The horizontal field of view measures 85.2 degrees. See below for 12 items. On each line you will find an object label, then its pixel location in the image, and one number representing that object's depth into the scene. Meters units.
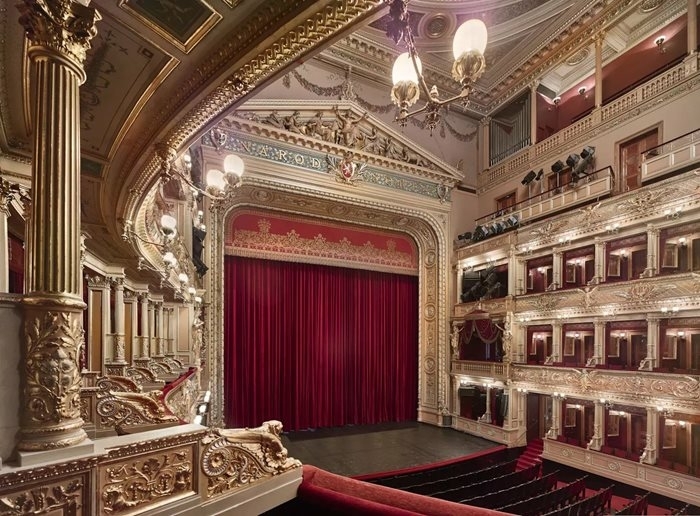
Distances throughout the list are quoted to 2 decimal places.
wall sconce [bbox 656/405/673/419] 7.26
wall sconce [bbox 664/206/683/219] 7.38
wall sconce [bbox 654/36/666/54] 10.02
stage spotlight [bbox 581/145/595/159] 10.06
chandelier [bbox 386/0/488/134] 2.37
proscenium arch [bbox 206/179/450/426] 9.50
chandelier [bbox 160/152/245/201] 4.05
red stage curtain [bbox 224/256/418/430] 11.37
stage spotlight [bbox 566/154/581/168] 10.27
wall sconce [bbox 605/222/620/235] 8.53
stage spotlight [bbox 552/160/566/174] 10.81
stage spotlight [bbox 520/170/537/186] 11.73
